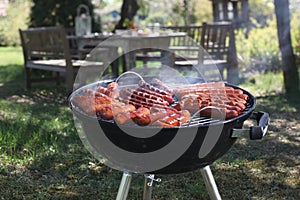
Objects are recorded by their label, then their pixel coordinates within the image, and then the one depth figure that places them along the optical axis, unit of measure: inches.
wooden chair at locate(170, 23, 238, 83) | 231.4
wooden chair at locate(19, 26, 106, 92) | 209.9
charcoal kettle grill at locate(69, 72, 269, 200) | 65.4
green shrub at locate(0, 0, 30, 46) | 533.0
